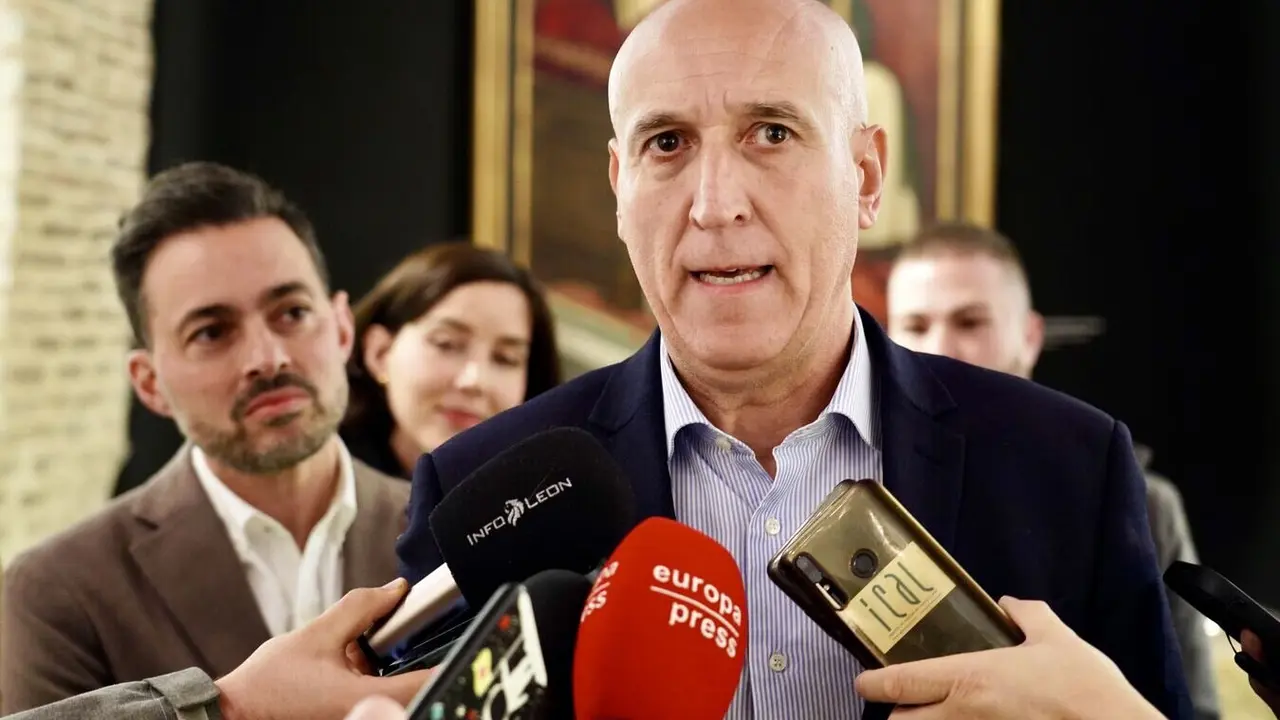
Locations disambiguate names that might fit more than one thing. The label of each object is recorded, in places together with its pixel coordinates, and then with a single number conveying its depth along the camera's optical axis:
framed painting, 4.39
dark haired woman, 2.68
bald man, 1.21
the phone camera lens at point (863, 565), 0.95
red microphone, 0.87
